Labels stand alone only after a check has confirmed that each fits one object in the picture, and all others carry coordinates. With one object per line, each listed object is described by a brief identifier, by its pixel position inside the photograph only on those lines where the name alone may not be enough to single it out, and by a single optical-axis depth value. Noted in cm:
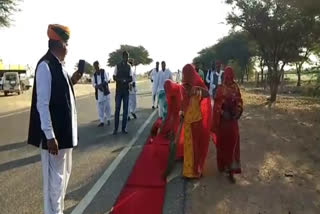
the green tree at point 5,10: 1436
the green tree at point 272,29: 1370
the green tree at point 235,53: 3493
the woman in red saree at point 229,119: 415
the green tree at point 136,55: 6122
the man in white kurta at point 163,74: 935
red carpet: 325
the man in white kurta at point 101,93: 771
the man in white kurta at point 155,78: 963
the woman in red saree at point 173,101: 548
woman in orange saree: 414
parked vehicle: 2041
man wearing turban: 249
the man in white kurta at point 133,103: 899
